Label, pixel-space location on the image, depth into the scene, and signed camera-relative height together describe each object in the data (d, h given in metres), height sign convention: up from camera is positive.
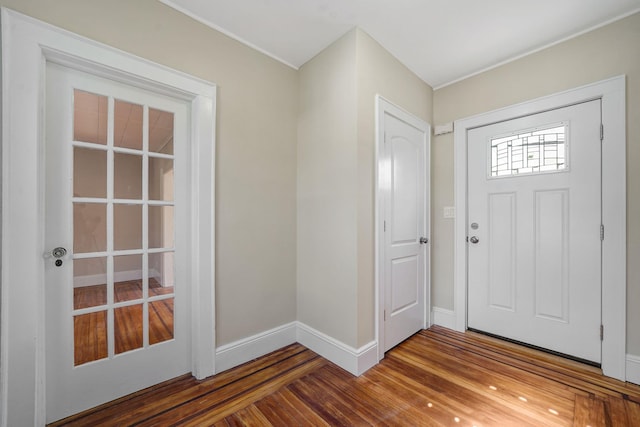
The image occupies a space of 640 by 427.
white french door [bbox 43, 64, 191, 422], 1.49 -0.17
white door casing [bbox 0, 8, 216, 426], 1.29 +0.08
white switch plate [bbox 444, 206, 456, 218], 2.71 +0.01
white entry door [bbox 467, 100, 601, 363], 2.03 -0.14
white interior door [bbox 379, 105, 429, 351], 2.28 -0.10
